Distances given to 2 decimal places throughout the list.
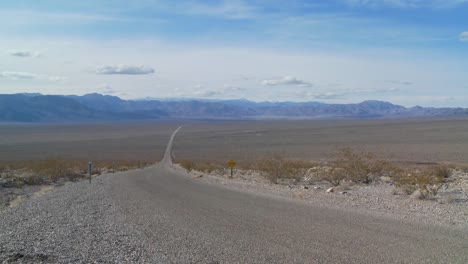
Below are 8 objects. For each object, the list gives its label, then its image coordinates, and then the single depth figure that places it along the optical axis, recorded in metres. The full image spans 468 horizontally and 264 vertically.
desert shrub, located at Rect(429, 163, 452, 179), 25.34
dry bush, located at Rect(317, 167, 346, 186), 25.55
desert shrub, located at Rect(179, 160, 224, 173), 41.34
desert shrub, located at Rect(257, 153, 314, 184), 29.20
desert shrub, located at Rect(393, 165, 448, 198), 18.49
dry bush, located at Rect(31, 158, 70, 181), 40.78
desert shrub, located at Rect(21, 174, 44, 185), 36.25
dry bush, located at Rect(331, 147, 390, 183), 25.80
